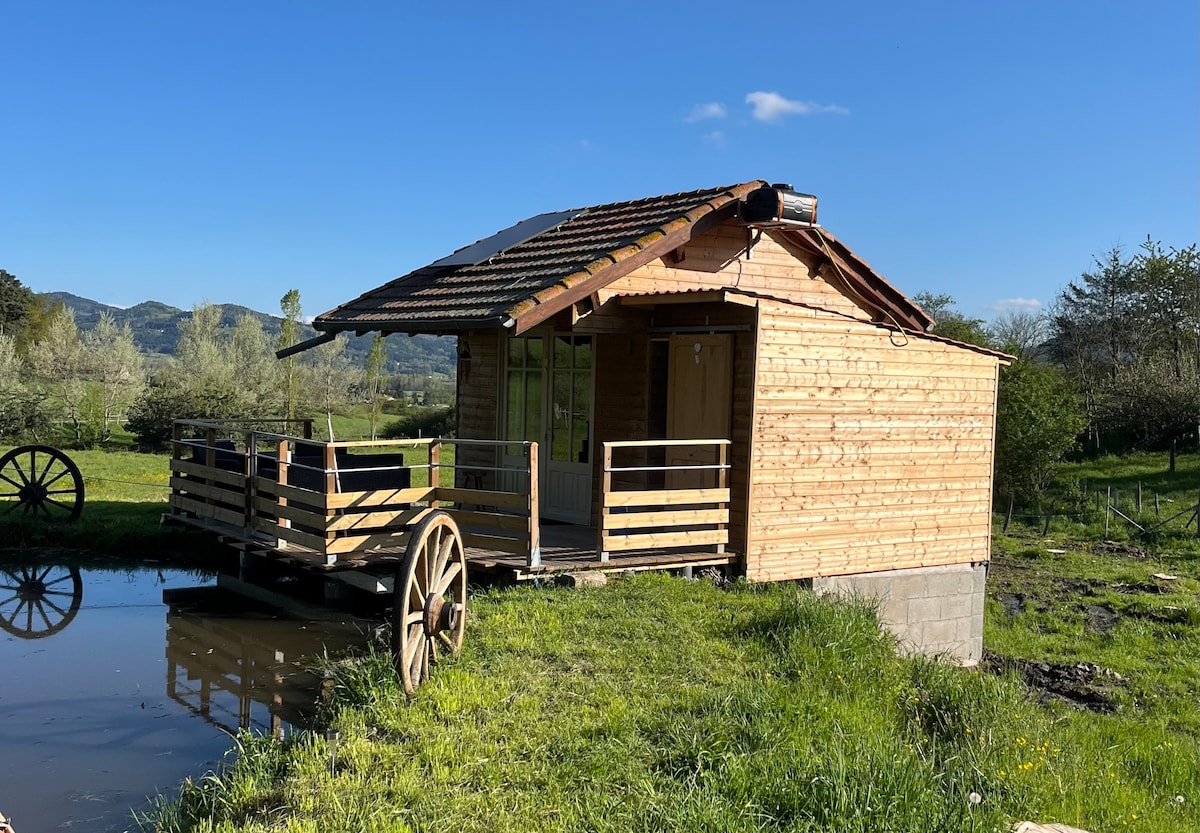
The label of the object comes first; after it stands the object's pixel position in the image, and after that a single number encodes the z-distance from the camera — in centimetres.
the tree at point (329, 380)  4703
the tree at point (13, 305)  5400
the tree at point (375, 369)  3638
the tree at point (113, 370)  3847
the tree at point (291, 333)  3319
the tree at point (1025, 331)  4667
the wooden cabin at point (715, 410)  1080
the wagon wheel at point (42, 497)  1570
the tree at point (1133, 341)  2917
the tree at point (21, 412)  2967
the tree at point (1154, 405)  2798
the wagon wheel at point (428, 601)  693
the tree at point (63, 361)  3706
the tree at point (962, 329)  2647
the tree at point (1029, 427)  2158
